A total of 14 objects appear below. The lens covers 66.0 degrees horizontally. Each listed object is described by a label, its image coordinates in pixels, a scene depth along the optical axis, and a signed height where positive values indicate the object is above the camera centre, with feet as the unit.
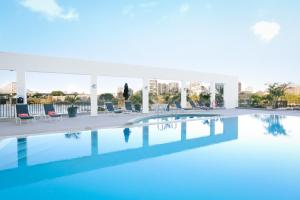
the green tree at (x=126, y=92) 53.31 +1.89
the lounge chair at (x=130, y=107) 49.02 -1.58
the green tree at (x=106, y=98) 52.08 +0.52
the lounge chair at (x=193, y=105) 57.31 -1.29
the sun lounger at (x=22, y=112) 32.12 -1.66
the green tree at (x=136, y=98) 58.23 +0.56
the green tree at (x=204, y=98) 67.00 +0.53
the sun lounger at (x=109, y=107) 46.39 -1.35
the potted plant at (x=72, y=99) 49.78 +0.31
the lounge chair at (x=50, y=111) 35.87 -1.69
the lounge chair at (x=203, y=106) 59.48 -1.65
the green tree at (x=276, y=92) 65.41 +2.14
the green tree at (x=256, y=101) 67.87 -0.44
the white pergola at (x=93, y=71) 36.78 +5.97
